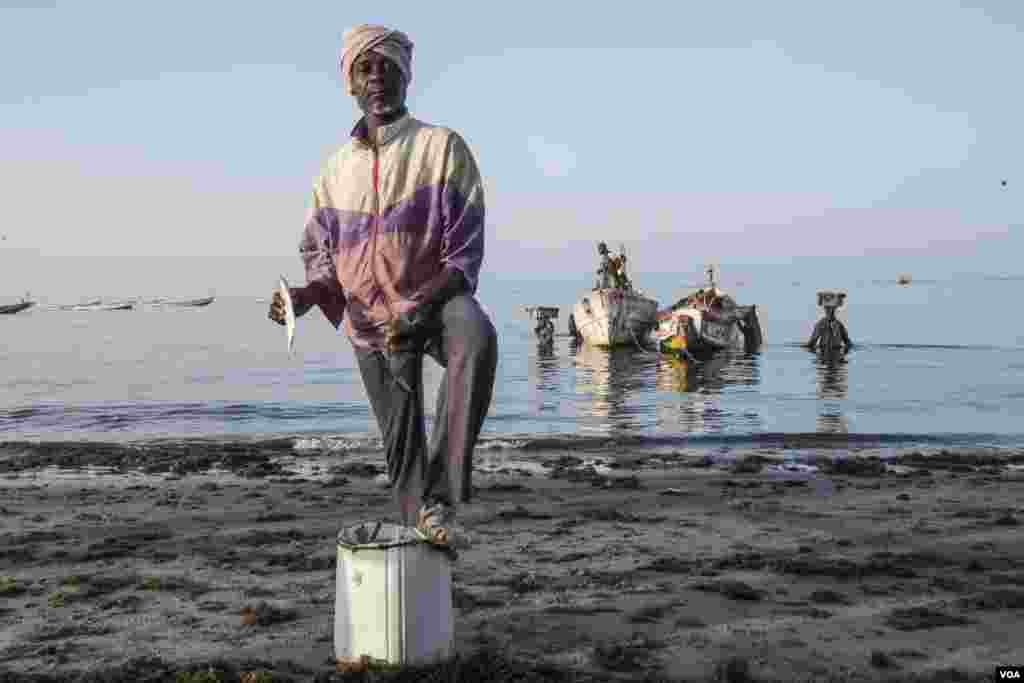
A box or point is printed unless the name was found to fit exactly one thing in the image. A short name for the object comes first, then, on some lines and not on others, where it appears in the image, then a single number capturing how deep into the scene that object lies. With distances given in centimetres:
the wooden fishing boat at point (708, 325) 4569
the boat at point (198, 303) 16862
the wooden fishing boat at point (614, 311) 4981
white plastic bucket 436
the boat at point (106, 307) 15150
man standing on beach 434
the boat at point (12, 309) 13188
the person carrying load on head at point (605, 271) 4816
